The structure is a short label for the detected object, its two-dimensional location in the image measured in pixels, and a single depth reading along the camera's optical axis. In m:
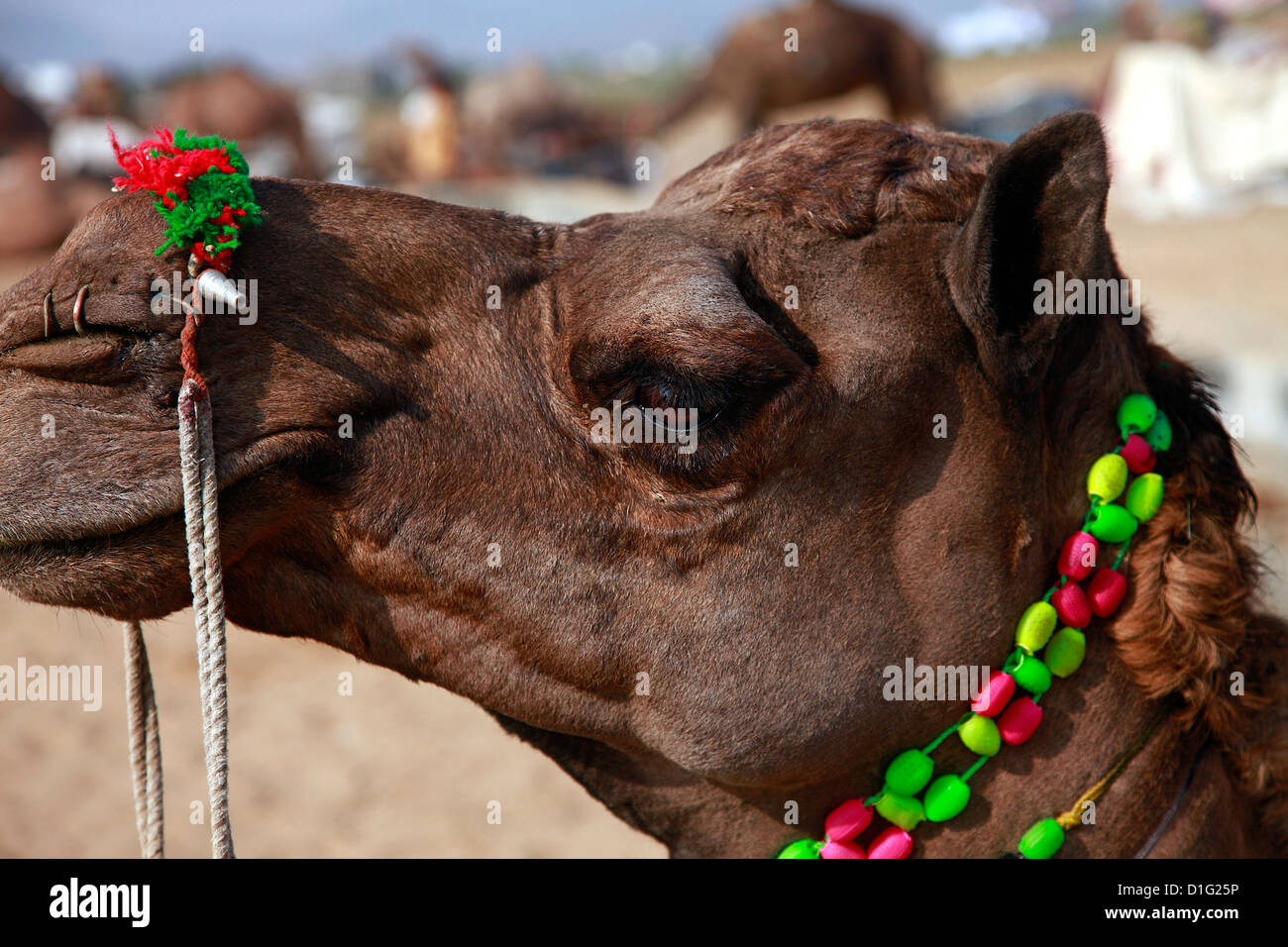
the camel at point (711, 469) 2.08
